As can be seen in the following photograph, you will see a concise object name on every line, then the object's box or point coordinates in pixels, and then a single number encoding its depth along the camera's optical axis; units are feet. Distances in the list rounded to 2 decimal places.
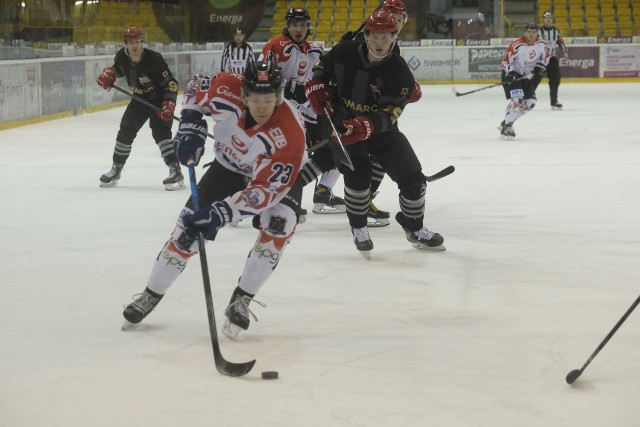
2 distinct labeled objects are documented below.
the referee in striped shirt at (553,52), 75.28
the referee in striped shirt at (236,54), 69.44
